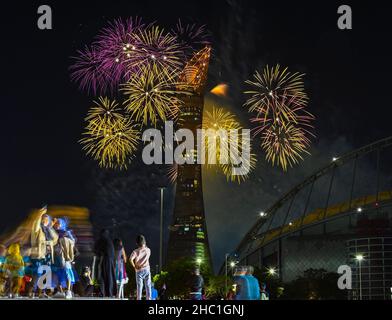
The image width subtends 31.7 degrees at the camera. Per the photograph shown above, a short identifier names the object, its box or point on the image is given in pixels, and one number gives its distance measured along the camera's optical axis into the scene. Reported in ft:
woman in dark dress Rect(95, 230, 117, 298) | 71.77
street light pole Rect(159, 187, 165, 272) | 208.23
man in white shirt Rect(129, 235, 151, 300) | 68.09
